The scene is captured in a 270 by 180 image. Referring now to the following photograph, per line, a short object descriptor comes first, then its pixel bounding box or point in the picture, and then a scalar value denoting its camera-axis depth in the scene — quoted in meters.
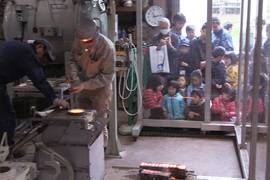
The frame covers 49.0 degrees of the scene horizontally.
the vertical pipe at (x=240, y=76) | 3.78
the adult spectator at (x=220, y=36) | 3.91
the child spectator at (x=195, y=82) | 4.04
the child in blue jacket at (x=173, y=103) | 4.12
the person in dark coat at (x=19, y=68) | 2.56
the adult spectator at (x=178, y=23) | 3.98
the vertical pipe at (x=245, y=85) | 3.07
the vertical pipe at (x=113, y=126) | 3.27
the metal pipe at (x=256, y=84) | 2.23
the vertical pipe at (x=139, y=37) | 4.05
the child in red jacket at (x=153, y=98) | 4.17
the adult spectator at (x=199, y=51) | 3.97
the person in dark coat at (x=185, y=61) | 4.05
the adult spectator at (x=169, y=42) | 4.05
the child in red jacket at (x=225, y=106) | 4.04
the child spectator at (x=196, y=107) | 4.08
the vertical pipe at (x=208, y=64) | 3.86
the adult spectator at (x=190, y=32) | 3.99
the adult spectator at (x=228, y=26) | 3.91
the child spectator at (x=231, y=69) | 4.00
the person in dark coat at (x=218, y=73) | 3.96
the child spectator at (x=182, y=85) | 4.09
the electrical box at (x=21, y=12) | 4.23
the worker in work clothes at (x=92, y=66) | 2.61
